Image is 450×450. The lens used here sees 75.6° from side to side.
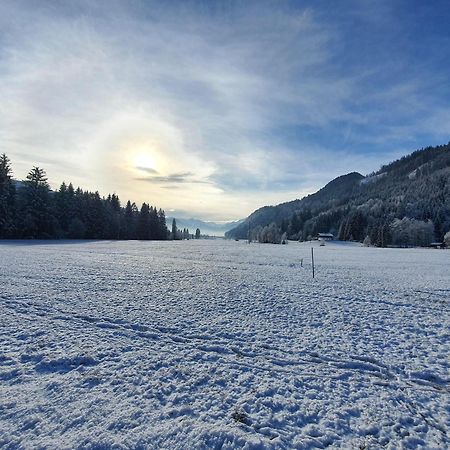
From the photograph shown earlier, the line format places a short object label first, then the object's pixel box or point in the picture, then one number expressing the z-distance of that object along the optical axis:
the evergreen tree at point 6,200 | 62.97
